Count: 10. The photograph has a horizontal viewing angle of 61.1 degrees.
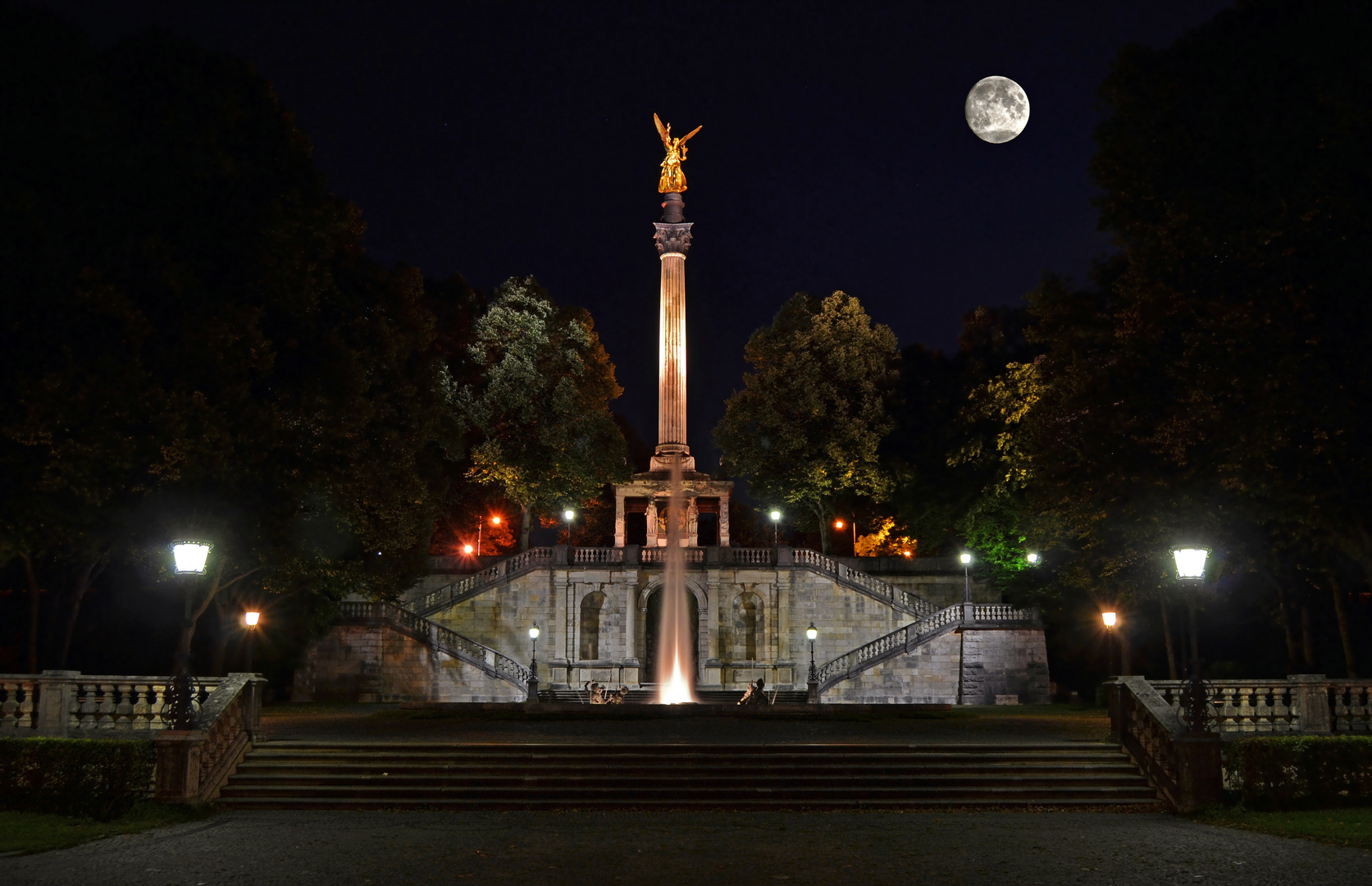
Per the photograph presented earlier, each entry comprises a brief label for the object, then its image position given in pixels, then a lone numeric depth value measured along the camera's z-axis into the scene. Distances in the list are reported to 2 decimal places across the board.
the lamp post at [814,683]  37.76
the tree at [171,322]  21.48
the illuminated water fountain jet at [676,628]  47.06
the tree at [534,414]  52.09
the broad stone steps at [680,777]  17.95
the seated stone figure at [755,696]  34.19
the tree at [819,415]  53.62
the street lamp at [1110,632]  33.72
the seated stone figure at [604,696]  35.47
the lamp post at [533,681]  36.91
